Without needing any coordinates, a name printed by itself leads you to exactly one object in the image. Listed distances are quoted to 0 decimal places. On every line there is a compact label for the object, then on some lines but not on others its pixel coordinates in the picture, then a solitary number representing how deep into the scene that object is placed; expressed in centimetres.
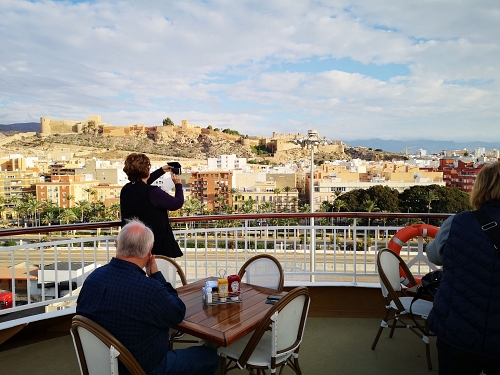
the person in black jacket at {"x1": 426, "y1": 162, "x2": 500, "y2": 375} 147
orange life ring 367
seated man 158
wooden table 189
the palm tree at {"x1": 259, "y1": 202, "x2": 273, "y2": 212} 4575
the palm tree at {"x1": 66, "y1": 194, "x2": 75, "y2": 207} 5308
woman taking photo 266
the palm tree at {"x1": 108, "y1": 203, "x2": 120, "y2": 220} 4393
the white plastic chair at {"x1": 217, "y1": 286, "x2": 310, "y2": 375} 192
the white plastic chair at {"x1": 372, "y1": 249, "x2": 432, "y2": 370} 272
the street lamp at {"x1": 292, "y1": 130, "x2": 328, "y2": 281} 1133
